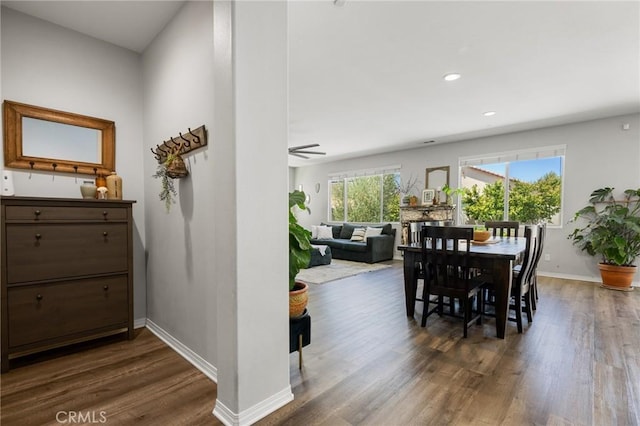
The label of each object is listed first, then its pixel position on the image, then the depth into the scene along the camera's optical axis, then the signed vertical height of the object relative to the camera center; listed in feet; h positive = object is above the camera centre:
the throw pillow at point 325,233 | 25.11 -2.47
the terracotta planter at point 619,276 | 13.55 -3.29
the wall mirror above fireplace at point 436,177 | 20.59 +2.05
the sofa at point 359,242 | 20.97 -2.86
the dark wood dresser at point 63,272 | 6.39 -1.67
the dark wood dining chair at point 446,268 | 8.33 -1.96
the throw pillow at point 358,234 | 22.91 -2.34
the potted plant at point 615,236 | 13.52 -1.44
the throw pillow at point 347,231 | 24.30 -2.22
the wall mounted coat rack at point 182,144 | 6.36 +1.46
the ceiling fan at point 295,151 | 17.16 +3.30
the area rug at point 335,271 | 15.83 -4.07
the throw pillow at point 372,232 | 22.31 -2.09
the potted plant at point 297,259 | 6.22 -1.18
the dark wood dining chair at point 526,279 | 8.50 -2.33
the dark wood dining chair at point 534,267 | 9.66 -2.17
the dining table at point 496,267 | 8.29 -1.85
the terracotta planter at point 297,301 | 6.20 -2.09
